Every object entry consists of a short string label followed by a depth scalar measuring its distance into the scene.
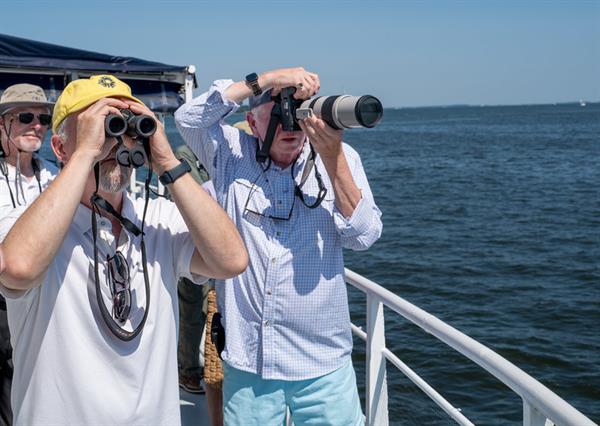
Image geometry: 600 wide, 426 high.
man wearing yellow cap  1.64
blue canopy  5.11
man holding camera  2.35
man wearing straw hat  3.59
